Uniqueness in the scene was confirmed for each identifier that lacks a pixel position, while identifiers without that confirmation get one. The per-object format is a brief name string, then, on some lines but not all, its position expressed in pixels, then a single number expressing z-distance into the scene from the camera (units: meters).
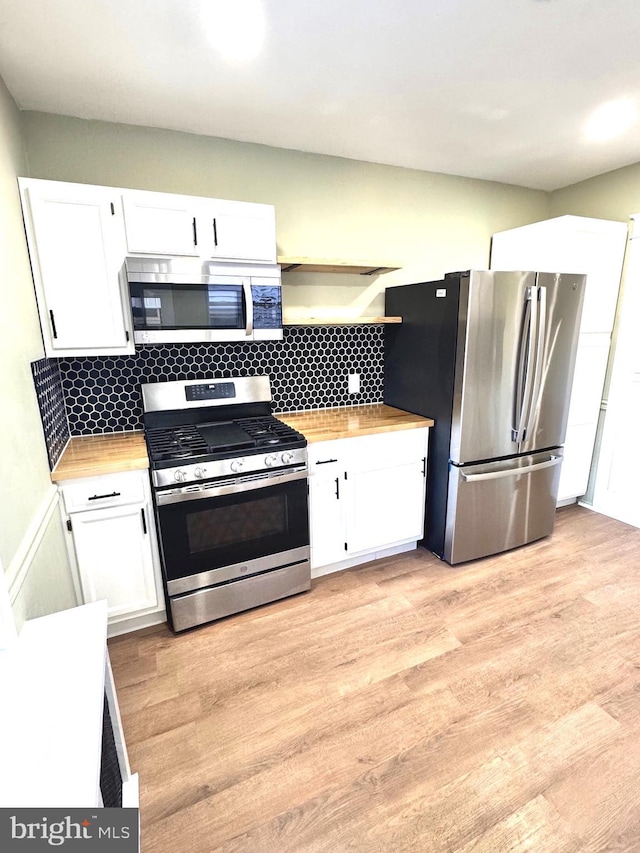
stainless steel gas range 2.00
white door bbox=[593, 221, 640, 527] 3.02
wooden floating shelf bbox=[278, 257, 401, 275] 2.34
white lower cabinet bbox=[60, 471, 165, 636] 1.92
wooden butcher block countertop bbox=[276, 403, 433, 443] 2.42
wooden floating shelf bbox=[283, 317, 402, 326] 2.51
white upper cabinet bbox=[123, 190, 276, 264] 1.99
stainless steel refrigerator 2.40
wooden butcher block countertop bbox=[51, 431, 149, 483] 1.86
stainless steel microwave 2.02
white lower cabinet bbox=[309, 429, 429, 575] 2.44
